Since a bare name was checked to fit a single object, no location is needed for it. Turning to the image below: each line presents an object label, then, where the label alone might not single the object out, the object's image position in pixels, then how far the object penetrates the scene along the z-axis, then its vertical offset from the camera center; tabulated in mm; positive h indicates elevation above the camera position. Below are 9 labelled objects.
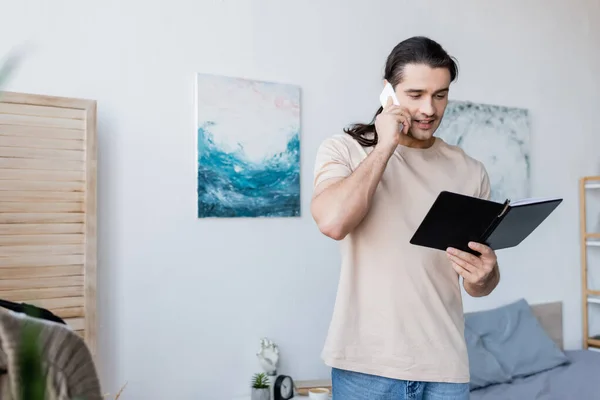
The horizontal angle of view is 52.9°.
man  1365 -128
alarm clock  2547 -767
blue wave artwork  2586 +265
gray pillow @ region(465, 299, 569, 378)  3256 -731
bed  2953 -823
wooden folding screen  2113 +12
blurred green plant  274 -76
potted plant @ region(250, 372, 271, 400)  2541 -764
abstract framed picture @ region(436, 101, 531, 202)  3359 +398
